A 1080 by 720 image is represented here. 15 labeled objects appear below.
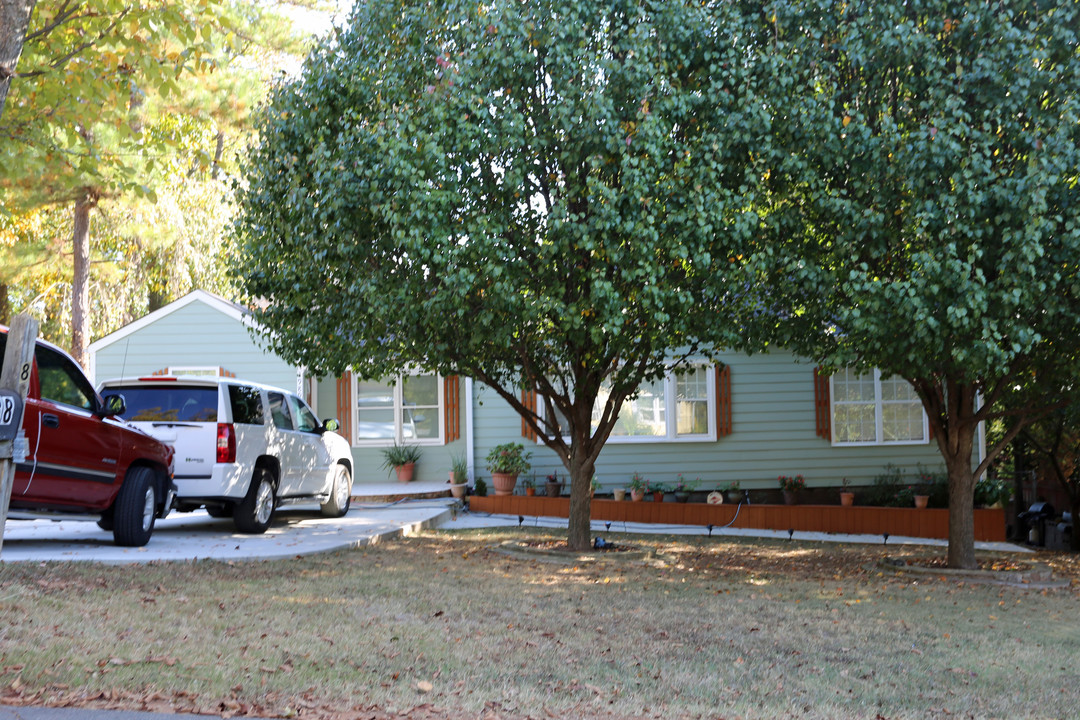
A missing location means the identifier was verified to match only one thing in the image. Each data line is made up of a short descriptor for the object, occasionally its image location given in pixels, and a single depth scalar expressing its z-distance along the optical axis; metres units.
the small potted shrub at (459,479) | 17.44
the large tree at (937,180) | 8.70
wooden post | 4.44
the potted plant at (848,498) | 16.77
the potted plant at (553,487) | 17.09
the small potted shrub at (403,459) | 18.44
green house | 17.52
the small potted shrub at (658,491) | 17.08
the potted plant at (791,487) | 17.16
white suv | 10.62
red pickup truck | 8.09
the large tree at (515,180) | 9.18
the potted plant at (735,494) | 17.06
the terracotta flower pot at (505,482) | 17.27
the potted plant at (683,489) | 17.14
